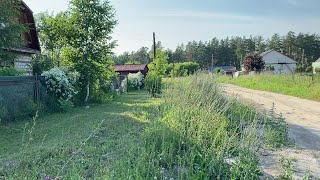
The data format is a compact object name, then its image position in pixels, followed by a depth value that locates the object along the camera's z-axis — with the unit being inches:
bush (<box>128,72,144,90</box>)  788.6
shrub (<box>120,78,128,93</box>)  705.9
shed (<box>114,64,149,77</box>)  1056.6
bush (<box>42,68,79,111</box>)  352.6
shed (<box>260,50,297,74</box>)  1883.5
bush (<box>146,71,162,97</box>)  494.8
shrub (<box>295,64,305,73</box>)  1462.0
